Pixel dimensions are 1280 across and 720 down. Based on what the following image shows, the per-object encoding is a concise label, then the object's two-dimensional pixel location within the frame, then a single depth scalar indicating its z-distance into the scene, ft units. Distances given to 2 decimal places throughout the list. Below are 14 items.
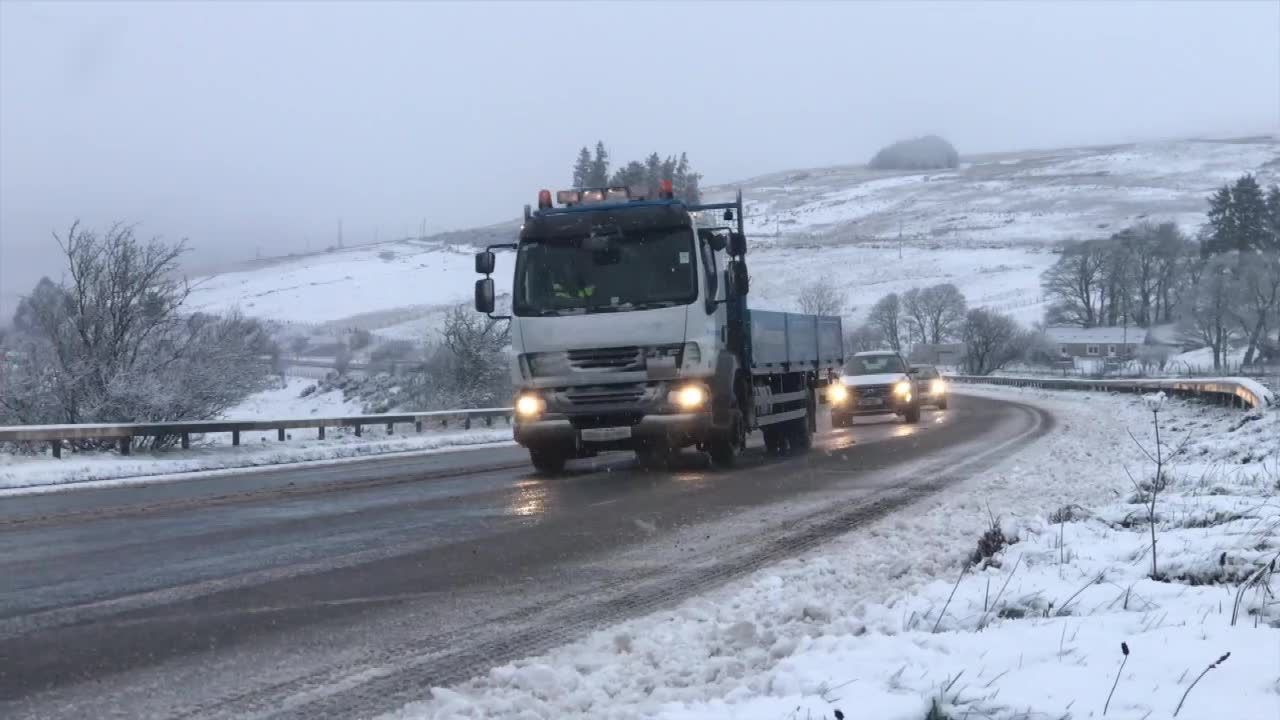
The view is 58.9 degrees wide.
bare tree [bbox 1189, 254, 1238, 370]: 291.17
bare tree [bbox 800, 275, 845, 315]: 376.35
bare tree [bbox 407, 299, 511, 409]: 180.86
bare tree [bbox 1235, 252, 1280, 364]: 282.77
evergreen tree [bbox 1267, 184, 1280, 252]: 347.56
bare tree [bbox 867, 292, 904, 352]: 395.96
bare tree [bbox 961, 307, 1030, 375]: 334.65
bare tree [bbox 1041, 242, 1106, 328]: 378.53
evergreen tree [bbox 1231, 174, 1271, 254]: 351.67
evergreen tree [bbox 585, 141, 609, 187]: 332.60
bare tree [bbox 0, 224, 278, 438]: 86.17
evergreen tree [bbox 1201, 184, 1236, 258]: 356.38
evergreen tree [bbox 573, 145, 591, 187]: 345.51
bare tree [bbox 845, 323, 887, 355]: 357.20
